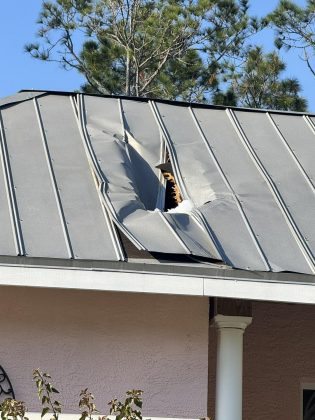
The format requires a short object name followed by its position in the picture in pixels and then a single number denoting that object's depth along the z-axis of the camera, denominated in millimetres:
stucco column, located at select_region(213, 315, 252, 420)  14387
